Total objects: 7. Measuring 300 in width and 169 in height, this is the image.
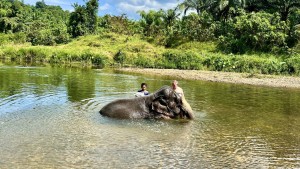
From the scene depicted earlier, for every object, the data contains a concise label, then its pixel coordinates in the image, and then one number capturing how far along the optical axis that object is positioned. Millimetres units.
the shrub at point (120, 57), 37026
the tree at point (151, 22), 45025
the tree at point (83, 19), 51463
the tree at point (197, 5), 45620
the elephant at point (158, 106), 11365
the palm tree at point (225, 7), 42417
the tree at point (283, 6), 40740
